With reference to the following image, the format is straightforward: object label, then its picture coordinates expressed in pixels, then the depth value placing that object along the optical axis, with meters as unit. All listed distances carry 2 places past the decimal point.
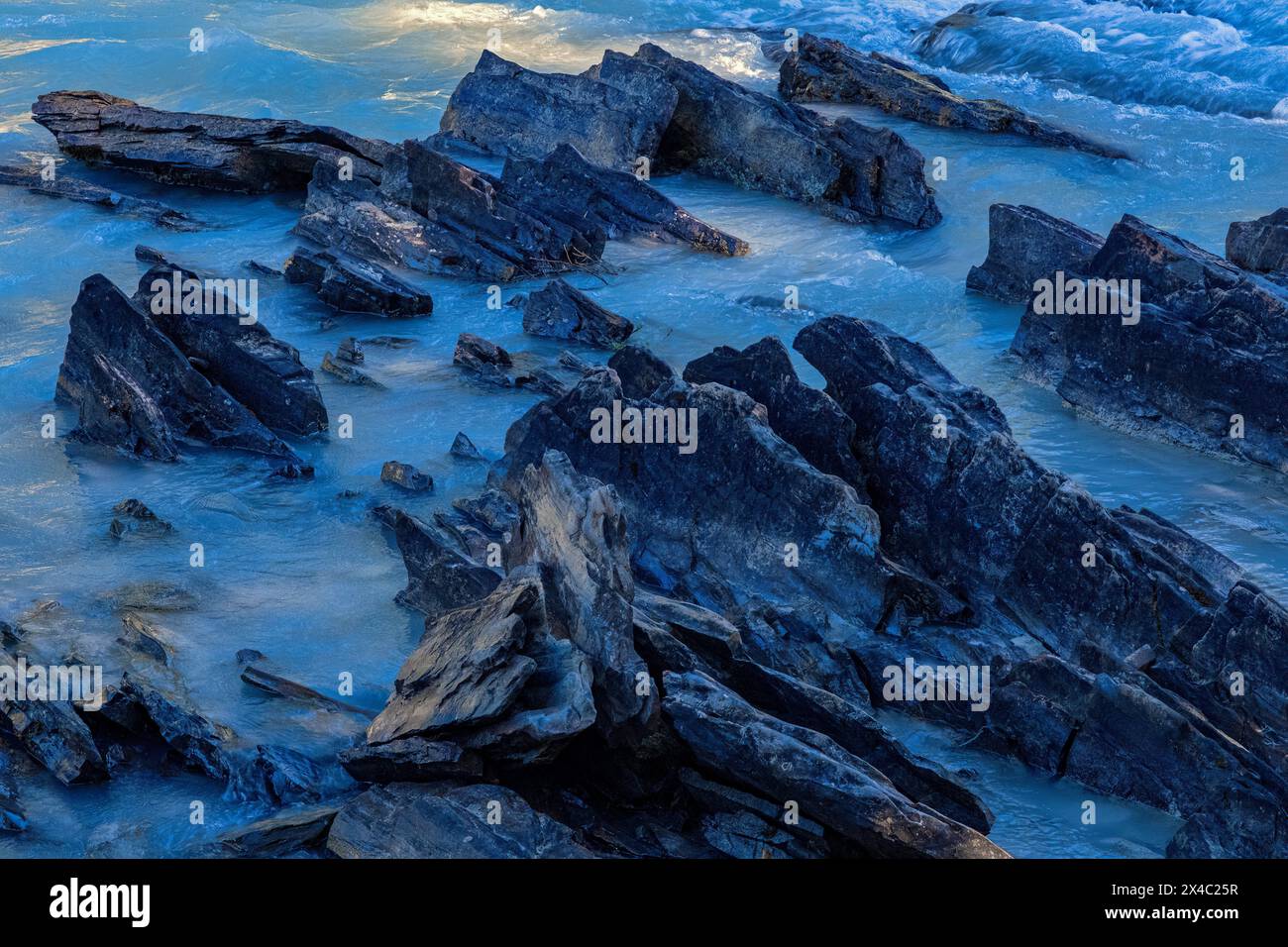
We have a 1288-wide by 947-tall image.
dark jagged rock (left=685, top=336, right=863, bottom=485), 12.30
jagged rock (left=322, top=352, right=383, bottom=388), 15.92
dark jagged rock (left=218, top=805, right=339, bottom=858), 7.88
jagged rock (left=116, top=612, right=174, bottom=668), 10.10
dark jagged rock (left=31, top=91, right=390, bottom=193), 22.30
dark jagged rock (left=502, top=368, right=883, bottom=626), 11.23
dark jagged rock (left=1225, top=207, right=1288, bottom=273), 16.36
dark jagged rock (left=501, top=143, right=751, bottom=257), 20.25
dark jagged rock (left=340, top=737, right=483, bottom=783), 7.91
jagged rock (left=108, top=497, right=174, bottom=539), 12.27
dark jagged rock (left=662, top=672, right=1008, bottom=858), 7.52
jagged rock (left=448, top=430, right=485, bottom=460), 14.05
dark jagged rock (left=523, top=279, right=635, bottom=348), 17.17
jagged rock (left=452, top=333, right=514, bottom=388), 16.25
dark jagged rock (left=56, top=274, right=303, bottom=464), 14.03
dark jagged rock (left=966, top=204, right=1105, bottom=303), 17.58
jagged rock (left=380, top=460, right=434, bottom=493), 13.36
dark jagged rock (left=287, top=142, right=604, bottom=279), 19.47
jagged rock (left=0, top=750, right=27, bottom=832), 8.12
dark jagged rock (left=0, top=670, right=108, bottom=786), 8.61
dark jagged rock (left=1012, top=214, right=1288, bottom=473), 14.20
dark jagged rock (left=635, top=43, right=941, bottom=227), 21.58
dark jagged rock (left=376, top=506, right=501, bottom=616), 10.72
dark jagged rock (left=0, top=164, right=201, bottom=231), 21.16
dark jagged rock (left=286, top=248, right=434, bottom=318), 17.97
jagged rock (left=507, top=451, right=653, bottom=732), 8.42
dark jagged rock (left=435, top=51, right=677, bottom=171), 23.06
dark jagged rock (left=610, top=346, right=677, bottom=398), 13.41
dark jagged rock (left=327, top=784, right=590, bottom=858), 7.52
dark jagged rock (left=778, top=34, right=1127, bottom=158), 24.44
